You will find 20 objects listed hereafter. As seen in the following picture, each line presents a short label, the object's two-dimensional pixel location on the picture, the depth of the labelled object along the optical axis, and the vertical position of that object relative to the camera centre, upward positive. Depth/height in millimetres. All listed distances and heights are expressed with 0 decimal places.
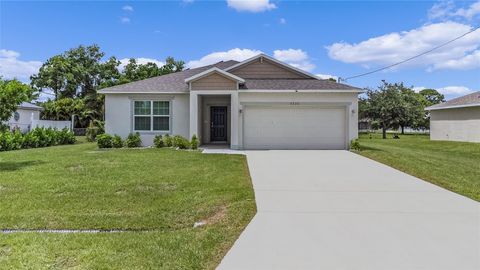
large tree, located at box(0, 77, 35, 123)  10617 +1013
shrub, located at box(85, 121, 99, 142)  24203 -281
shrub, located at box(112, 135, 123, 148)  17531 -643
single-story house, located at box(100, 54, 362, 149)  16859 +972
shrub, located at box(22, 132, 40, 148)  18719 -617
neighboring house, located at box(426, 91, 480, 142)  23438 +828
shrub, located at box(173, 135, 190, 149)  16578 -639
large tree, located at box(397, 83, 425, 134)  36156 +2109
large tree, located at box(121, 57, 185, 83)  41156 +7103
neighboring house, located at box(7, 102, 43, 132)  25722 +1056
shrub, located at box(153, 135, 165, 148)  17359 -627
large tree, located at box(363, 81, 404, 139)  36156 +2590
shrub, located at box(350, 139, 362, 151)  16656 -704
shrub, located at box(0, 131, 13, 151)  17062 -609
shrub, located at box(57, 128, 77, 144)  21828 -513
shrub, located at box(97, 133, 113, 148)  17500 -596
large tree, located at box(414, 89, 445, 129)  70188 +7075
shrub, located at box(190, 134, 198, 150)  16469 -636
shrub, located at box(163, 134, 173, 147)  17516 -584
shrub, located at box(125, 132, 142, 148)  17569 -590
